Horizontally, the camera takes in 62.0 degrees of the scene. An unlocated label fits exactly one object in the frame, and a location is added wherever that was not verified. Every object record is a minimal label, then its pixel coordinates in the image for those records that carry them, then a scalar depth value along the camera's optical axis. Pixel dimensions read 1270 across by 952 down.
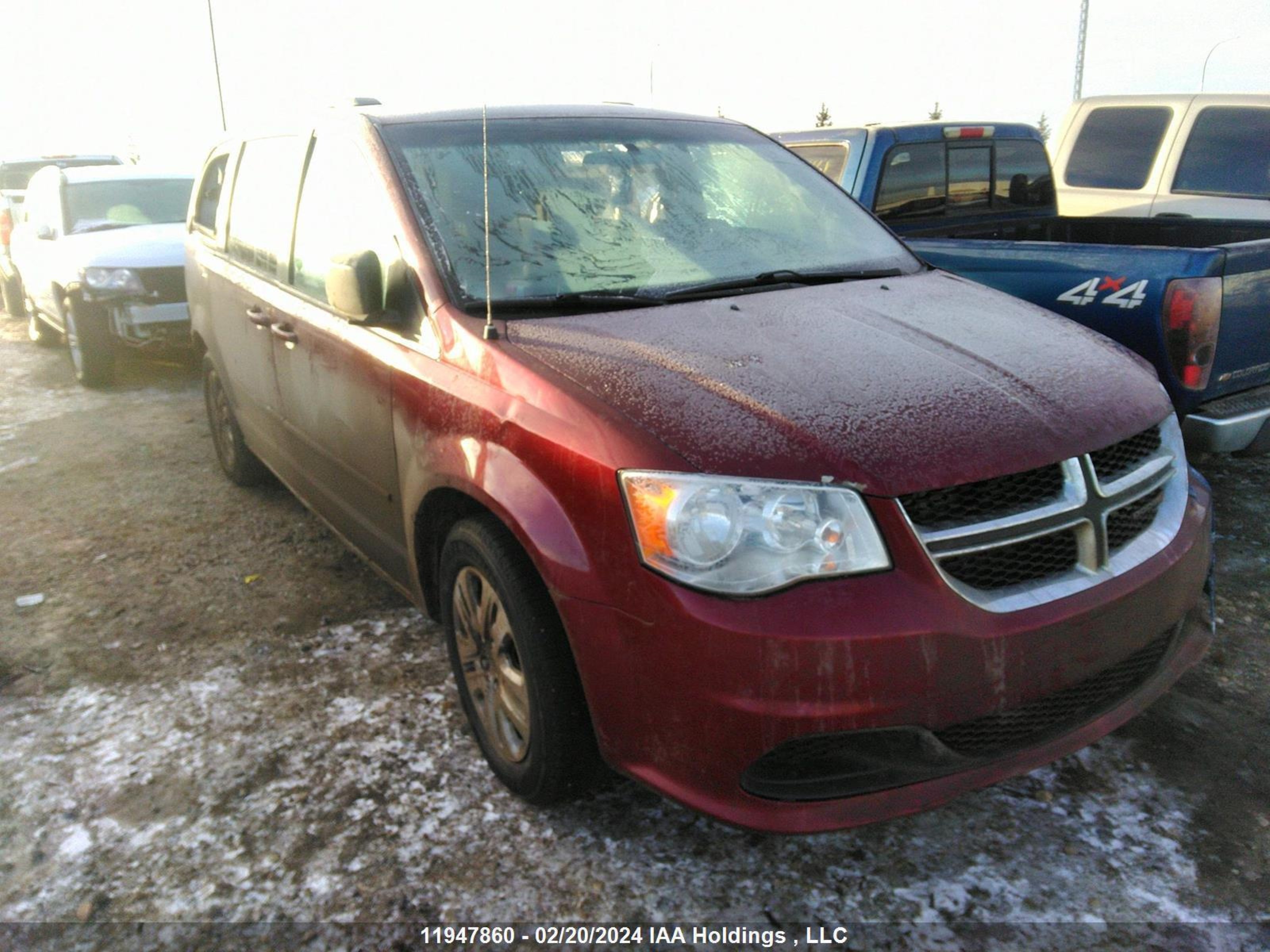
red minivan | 2.03
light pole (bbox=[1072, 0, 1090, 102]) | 19.53
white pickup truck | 6.69
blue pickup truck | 3.56
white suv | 7.92
